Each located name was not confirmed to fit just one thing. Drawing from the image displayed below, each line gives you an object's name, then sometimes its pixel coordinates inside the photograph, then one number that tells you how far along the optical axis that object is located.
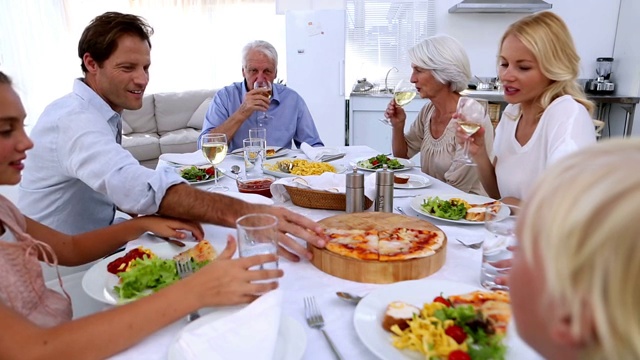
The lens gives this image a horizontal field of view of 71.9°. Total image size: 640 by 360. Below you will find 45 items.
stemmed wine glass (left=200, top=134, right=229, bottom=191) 1.78
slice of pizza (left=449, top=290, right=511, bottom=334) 0.79
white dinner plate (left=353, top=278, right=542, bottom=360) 0.76
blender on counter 5.32
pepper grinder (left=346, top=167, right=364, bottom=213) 1.40
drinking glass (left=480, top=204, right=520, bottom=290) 1.01
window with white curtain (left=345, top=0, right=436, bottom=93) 5.79
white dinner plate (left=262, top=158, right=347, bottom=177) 2.02
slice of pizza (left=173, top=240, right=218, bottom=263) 1.10
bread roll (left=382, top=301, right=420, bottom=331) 0.83
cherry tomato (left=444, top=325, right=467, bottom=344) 0.76
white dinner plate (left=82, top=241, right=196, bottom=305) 0.95
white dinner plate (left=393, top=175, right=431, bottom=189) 1.84
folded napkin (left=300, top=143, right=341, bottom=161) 2.32
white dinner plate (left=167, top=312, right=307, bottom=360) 0.75
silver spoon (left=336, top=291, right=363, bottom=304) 0.94
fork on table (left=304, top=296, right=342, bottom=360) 0.84
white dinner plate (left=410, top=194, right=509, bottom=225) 1.43
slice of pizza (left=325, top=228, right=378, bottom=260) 1.06
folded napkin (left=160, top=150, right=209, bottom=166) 2.26
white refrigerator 5.21
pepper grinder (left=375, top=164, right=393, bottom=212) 1.40
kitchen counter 4.99
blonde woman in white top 1.71
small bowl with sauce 1.72
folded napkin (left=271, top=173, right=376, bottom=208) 1.56
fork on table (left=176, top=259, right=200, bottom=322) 1.01
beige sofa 5.11
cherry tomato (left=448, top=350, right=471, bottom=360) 0.71
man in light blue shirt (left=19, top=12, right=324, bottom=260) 1.30
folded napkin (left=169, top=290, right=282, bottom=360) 0.71
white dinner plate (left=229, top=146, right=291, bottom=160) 2.45
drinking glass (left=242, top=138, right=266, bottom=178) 1.99
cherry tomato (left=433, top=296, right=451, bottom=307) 0.87
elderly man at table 2.98
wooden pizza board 1.03
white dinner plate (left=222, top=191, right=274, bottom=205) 1.53
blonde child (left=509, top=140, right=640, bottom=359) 0.38
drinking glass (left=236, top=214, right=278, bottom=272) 0.91
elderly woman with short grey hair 2.31
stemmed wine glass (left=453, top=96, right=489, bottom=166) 1.71
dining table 0.80
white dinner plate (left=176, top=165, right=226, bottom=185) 1.94
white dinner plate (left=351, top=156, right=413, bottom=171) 2.16
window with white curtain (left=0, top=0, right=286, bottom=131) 5.28
